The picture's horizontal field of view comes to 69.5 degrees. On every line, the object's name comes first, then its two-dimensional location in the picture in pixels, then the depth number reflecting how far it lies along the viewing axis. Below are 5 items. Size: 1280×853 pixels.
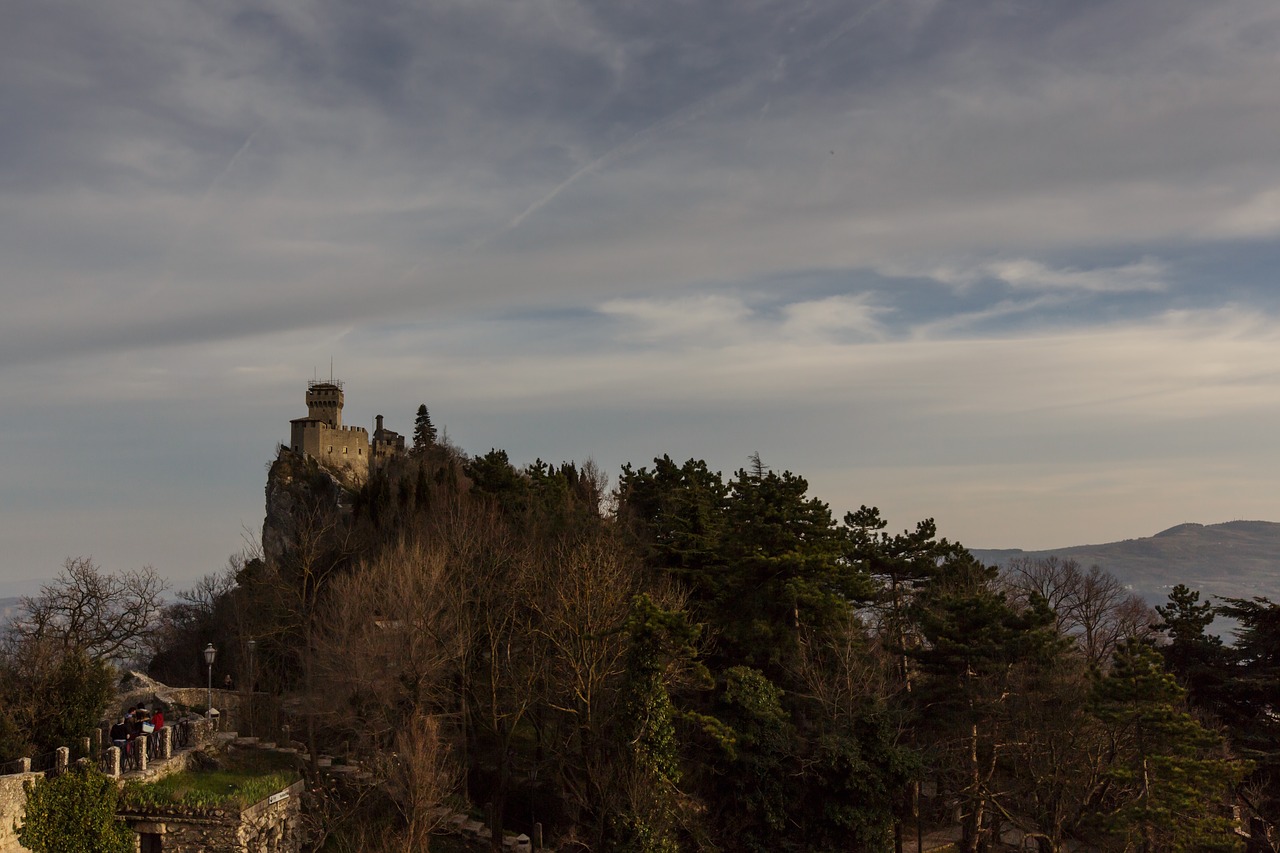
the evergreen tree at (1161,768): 25.14
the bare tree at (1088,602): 52.53
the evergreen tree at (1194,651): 36.09
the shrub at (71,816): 23.02
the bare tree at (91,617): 37.81
